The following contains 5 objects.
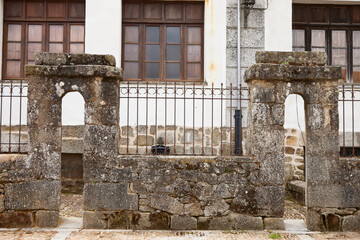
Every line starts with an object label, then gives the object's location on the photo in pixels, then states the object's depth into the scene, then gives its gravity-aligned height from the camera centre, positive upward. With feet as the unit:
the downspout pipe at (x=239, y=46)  24.31 +5.77
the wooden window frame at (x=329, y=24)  26.76 +7.99
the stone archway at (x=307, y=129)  16.10 +0.05
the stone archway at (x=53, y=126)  16.02 +0.12
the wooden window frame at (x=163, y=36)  25.91 +6.84
